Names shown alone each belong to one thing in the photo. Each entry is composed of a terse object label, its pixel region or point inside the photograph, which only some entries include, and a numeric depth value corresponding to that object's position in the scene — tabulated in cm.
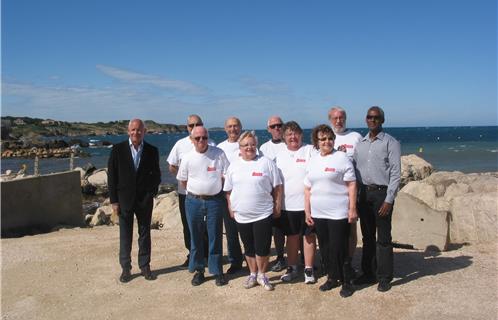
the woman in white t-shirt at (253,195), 511
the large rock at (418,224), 694
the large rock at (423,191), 875
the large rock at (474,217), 698
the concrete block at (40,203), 874
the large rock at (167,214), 964
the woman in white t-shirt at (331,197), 493
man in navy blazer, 577
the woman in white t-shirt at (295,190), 531
